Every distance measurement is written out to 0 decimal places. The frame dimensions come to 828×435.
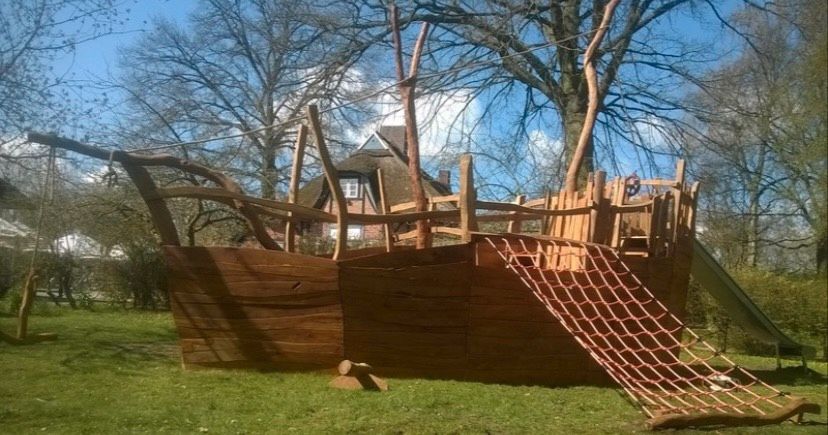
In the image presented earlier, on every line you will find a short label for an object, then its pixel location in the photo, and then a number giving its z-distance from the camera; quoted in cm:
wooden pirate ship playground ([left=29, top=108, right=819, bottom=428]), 813
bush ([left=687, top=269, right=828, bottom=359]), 571
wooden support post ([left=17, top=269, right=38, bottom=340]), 722
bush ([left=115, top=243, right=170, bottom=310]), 1725
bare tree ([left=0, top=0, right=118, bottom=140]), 1009
